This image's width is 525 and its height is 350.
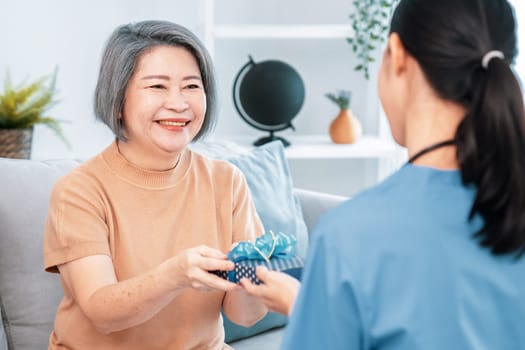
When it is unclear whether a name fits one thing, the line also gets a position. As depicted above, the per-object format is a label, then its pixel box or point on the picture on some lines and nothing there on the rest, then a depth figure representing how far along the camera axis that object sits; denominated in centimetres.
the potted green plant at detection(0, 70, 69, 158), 267
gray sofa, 165
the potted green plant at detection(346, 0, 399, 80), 300
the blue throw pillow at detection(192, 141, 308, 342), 202
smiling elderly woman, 148
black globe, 300
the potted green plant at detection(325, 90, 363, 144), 311
